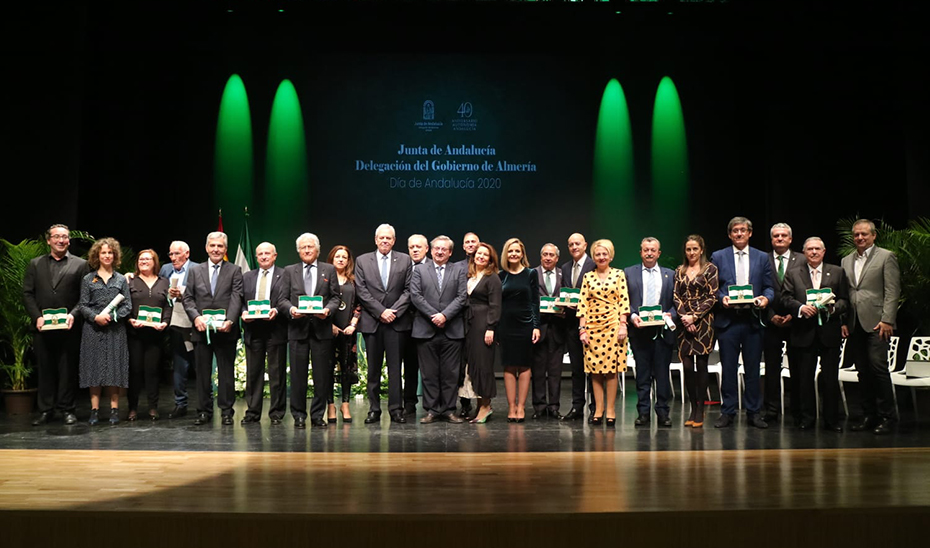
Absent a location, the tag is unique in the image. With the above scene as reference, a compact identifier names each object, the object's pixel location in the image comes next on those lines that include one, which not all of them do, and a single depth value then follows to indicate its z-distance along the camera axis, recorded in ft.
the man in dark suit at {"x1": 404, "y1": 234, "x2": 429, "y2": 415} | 22.36
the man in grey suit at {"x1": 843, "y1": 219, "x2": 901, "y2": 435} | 19.81
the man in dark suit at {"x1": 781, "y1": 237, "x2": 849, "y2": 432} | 19.94
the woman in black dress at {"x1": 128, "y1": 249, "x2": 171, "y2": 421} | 21.49
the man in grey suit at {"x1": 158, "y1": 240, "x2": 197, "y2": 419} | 22.31
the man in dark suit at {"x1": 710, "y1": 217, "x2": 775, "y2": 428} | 20.65
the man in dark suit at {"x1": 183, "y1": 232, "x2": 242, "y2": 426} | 21.11
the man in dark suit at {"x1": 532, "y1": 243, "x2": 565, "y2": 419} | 22.52
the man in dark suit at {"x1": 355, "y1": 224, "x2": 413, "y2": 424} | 21.45
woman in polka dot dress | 20.63
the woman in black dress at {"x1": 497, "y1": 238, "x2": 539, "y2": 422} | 21.44
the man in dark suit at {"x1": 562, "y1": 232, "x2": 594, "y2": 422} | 22.36
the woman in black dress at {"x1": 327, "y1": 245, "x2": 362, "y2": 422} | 21.49
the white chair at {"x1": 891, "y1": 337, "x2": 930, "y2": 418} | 20.99
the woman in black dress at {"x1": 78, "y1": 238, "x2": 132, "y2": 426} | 20.93
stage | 9.21
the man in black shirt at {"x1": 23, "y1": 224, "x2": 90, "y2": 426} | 21.13
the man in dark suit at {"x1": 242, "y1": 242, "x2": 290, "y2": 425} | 21.01
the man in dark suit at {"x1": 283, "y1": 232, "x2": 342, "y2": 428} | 20.70
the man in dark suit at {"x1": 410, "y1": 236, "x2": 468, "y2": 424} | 21.42
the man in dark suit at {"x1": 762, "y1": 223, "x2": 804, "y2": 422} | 20.62
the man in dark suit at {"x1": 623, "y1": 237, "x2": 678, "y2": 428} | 20.92
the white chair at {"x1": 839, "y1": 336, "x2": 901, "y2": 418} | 21.74
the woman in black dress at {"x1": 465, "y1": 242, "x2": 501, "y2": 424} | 21.36
